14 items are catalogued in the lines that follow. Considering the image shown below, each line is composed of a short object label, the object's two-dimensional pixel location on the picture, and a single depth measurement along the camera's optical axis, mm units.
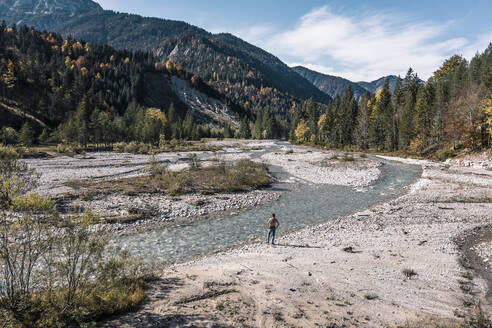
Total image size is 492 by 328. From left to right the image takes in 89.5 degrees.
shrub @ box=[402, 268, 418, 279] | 11507
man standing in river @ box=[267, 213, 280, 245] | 15616
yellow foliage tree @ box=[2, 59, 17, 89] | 96062
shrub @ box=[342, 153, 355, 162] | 54000
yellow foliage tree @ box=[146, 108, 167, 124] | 122738
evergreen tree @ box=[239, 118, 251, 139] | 156375
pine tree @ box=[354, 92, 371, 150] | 81062
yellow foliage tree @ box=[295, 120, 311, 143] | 113312
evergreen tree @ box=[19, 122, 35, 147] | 66688
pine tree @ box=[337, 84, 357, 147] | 88188
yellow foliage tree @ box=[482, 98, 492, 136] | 45969
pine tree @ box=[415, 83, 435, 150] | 63188
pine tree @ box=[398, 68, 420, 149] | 65438
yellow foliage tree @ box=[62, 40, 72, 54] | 161500
